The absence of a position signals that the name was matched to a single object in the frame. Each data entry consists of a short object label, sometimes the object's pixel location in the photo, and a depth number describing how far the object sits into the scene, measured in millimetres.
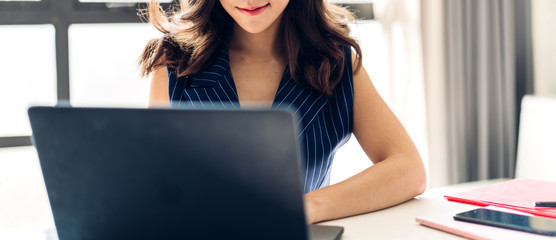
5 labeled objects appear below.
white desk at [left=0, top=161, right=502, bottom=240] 945
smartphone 899
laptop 588
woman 1422
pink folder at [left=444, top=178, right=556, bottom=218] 1046
